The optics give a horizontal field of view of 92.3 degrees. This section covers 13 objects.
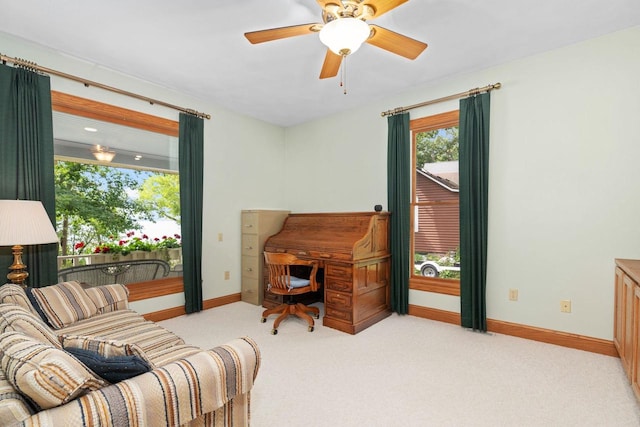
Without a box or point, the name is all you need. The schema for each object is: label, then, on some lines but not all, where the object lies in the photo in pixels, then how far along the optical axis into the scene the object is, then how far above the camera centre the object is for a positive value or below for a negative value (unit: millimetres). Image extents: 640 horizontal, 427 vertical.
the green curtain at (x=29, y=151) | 2510 +517
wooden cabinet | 1884 -775
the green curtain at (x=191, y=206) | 3668 +48
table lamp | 2104 -116
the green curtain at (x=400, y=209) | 3611 -14
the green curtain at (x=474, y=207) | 3082 +1
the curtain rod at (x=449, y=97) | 3065 +1180
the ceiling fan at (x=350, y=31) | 1707 +1118
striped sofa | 898 -585
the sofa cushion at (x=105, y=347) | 1196 -536
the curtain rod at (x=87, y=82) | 2545 +1239
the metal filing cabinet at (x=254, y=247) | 4137 -523
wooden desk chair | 3129 -791
